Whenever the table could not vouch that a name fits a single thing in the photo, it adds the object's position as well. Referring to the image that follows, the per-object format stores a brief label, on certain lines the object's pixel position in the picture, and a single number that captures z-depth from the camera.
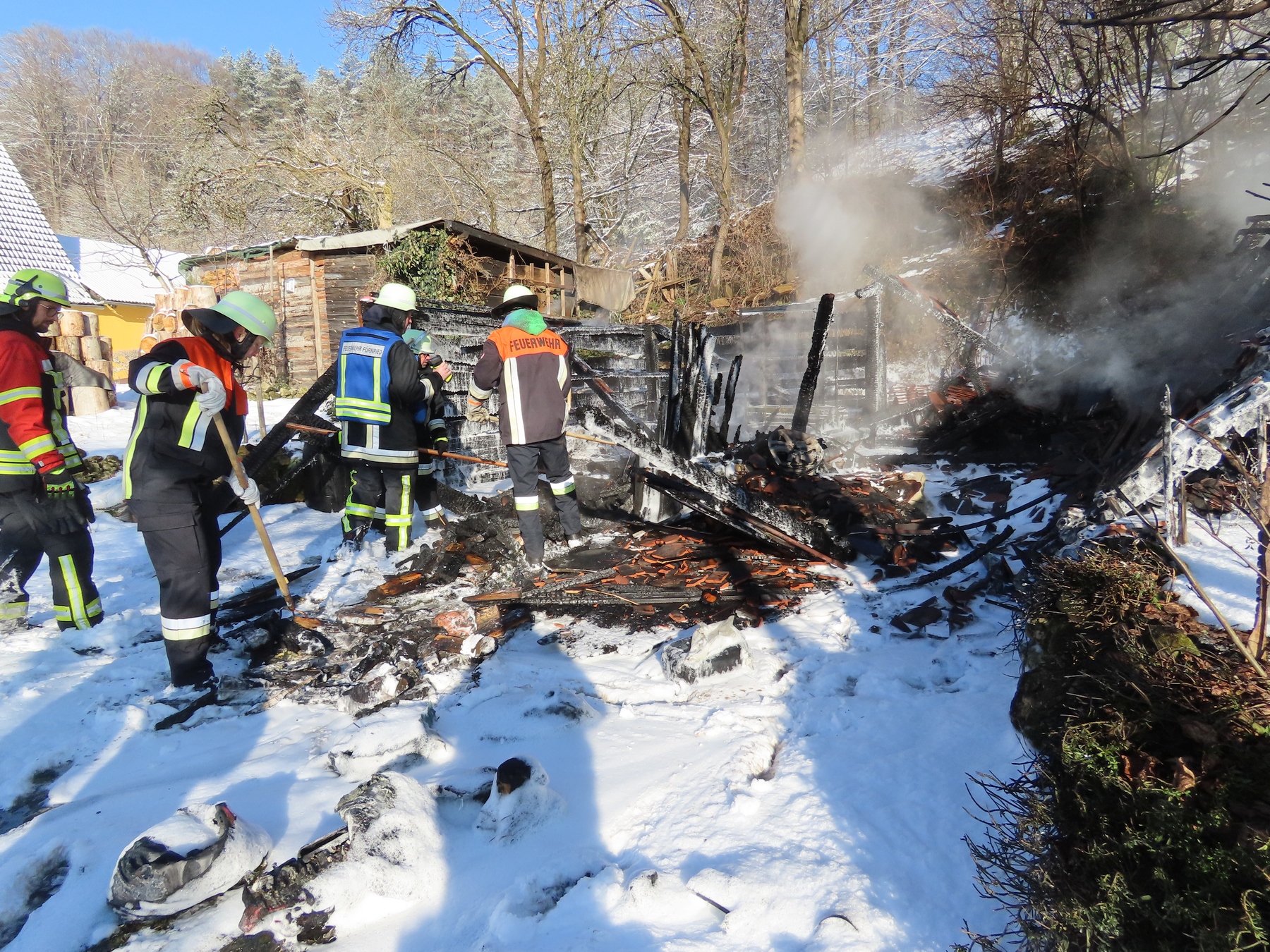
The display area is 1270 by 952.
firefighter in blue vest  4.85
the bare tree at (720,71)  15.29
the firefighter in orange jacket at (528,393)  4.80
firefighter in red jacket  3.74
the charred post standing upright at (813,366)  7.05
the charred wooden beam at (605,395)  5.80
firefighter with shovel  3.20
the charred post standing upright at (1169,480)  2.54
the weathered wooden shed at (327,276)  12.52
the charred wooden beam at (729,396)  7.16
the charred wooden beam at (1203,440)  3.09
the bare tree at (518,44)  16.77
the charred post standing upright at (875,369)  8.02
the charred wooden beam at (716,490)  4.85
